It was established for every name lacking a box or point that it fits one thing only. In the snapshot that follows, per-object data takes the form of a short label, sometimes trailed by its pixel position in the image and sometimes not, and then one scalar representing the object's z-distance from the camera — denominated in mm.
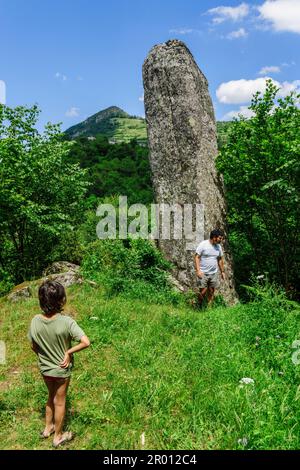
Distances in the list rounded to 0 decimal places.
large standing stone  11359
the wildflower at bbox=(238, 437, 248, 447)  3487
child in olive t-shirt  4035
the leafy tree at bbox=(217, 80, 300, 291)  10961
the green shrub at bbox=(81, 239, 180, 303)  9344
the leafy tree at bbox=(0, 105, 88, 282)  15312
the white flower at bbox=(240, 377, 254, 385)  4461
